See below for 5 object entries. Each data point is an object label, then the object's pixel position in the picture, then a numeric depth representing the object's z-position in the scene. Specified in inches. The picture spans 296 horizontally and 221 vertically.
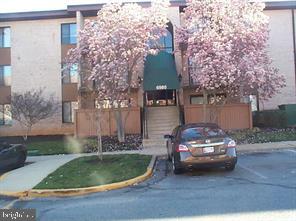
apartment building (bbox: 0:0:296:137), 1136.2
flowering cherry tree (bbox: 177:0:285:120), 829.2
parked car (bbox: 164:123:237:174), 478.6
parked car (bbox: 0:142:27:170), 595.0
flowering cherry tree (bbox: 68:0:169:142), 828.6
